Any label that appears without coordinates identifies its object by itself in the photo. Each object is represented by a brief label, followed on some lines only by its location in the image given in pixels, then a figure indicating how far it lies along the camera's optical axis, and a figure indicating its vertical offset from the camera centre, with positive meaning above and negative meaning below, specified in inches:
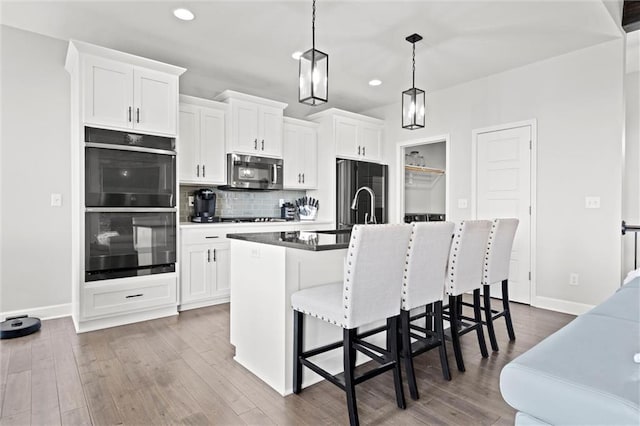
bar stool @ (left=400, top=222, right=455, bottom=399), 81.3 -16.8
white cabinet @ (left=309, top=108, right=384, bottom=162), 205.3 +45.7
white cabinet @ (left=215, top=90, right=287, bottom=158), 170.7 +42.6
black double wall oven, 126.4 +1.7
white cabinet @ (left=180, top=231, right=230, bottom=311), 148.8 -27.0
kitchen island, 82.7 -21.6
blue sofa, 34.6 -17.8
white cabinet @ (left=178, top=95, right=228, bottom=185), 159.2 +31.5
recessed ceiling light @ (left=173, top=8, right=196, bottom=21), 117.0 +65.4
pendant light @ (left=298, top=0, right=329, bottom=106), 95.2 +36.0
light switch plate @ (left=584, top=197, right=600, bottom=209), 141.1 +3.2
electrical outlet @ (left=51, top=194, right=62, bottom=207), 136.6 +3.3
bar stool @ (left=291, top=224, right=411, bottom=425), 69.0 -19.2
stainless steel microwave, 171.9 +18.7
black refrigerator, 204.5 +11.9
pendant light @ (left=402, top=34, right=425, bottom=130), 129.0 +36.9
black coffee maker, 166.9 +2.0
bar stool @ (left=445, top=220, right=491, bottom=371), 96.5 -16.3
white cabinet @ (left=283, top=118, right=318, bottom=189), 198.4 +31.5
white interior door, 161.5 +11.1
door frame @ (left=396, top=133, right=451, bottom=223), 216.4 +21.1
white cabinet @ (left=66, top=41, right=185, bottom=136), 125.0 +44.6
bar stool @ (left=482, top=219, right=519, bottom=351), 109.3 -16.9
